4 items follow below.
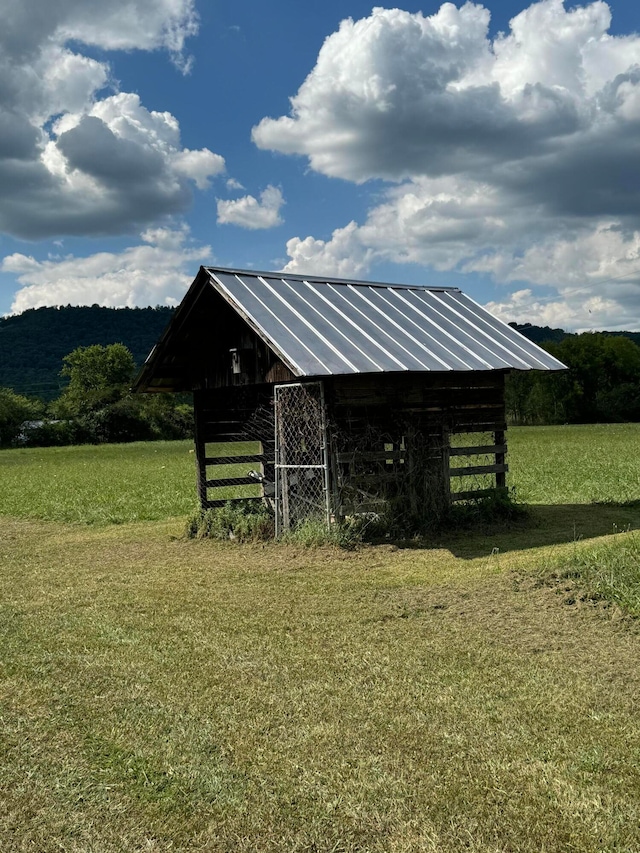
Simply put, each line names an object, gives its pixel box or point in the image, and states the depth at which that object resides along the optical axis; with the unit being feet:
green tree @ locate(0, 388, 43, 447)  225.76
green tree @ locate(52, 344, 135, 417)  338.95
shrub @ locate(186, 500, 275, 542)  45.11
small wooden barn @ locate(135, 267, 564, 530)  41.88
